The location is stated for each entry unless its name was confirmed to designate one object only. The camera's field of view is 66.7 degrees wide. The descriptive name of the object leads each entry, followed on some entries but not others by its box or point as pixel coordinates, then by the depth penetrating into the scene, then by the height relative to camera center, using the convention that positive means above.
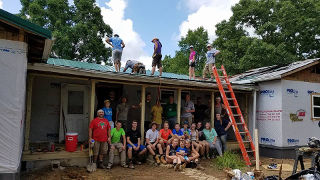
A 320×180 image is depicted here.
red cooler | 6.51 -1.03
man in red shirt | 6.54 -0.85
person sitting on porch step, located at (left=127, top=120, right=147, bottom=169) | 7.12 -1.22
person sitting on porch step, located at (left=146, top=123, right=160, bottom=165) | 7.32 -1.10
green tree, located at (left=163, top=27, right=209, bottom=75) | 33.34 +7.84
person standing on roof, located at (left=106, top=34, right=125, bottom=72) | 9.27 +2.17
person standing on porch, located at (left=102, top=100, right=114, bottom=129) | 7.24 -0.23
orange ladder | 7.19 -0.01
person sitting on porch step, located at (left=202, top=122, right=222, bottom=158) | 8.34 -1.09
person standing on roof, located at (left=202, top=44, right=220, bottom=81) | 9.91 +2.03
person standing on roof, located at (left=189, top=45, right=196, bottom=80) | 10.21 +1.78
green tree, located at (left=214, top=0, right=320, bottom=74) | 18.97 +6.54
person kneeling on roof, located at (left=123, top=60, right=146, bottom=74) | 9.25 +1.47
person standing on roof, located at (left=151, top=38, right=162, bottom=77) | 9.09 +1.93
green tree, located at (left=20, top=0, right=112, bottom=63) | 18.67 +6.39
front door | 8.23 -0.23
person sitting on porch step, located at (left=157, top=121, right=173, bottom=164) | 7.37 -1.06
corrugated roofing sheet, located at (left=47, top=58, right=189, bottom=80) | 9.98 +1.71
